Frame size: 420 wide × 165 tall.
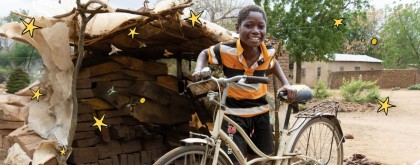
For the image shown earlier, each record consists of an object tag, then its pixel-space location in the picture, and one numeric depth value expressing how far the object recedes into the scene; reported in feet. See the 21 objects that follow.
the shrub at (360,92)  45.55
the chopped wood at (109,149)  14.84
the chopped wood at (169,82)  16.24
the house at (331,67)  109.91
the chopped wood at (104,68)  14.70
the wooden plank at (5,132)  15.20
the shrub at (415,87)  73.29
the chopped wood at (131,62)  14.93
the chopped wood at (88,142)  14.32
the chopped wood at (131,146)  15.64
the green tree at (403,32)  93.71
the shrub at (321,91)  51.55
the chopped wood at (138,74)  15.53
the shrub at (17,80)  36.65
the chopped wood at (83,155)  14.10
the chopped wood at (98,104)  14.71
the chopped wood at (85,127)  14.32
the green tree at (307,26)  61.77
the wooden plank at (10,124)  14.79
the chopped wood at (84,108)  14.25
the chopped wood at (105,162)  14.82
